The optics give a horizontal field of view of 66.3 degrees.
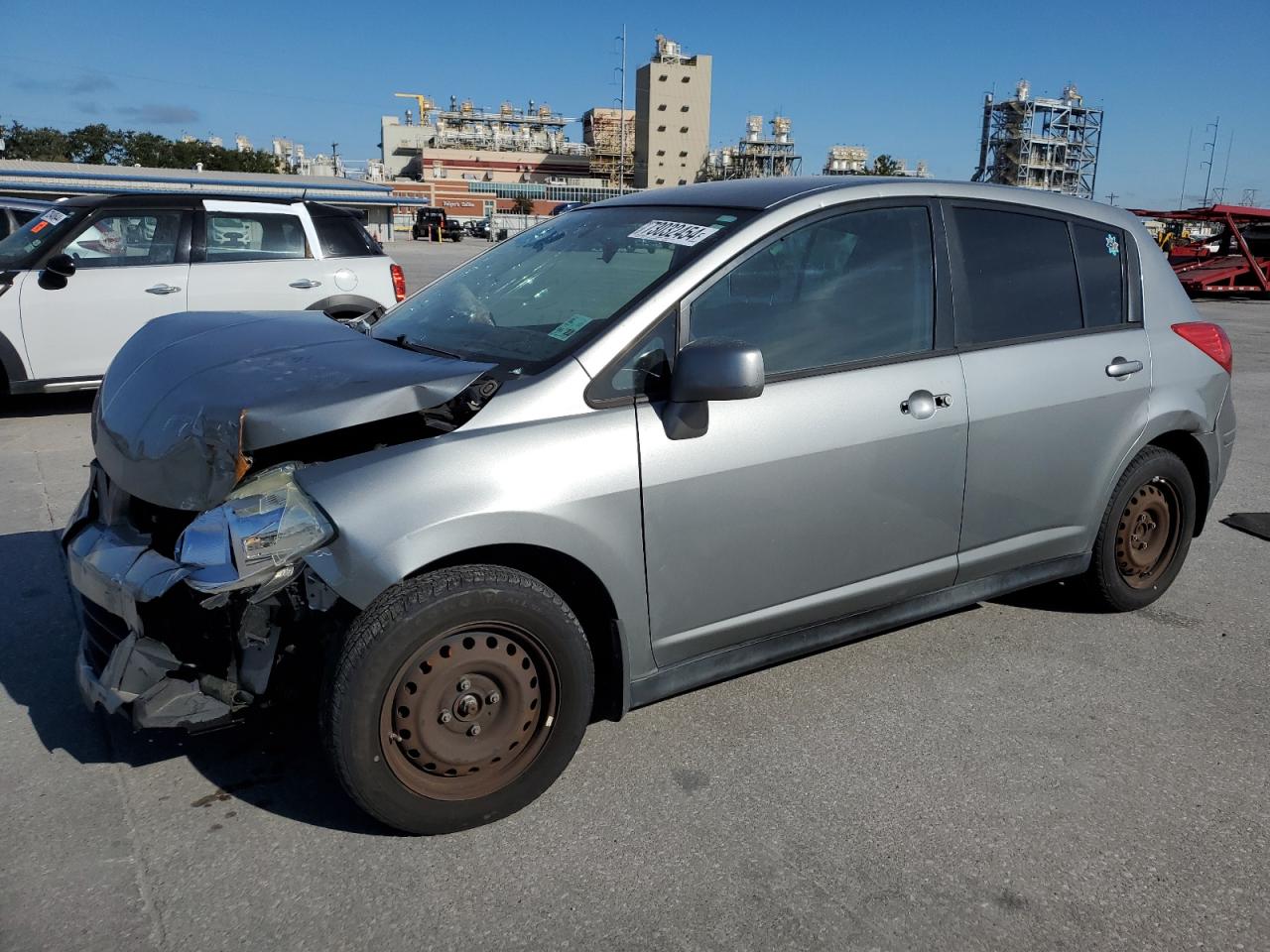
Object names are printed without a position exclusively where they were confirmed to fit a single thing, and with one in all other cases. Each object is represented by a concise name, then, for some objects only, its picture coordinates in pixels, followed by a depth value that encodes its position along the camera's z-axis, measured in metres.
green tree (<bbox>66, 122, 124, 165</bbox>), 85.69
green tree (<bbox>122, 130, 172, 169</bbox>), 88.56
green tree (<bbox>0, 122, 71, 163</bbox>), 83.19
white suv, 7.77
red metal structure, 21.75
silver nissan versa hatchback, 2.53
